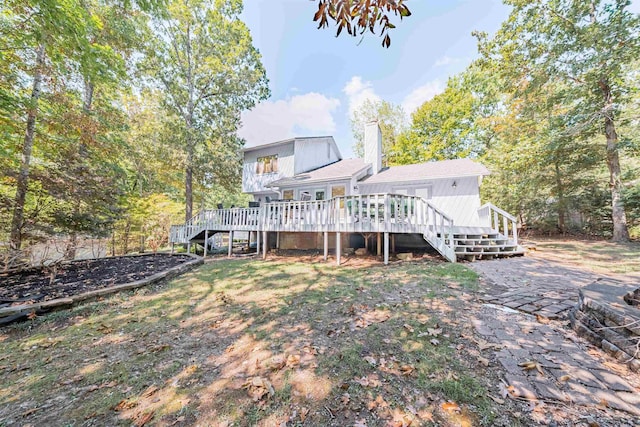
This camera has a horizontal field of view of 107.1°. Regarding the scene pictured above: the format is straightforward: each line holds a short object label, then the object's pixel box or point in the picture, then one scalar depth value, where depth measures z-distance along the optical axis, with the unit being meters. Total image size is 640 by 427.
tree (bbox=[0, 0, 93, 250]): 5.27
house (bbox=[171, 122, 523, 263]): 7.65
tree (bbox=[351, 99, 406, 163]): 24.39
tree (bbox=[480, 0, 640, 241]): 9.27
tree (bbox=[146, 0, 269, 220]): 14.88
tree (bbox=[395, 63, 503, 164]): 20.12
